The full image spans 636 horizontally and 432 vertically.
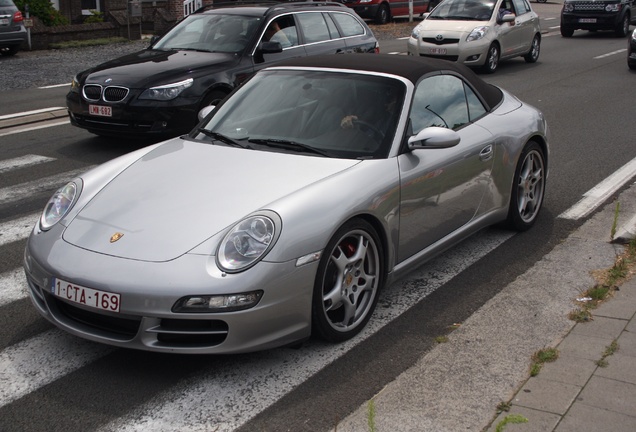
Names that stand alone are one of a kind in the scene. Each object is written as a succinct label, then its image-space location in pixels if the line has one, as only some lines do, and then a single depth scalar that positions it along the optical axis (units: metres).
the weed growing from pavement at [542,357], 4.70
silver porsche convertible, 4.62
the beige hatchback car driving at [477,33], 18.58
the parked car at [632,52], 18.86
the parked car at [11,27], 20.34
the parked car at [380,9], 31.92
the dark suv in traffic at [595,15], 27.14
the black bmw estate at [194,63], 10.52
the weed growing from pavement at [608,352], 4.71
